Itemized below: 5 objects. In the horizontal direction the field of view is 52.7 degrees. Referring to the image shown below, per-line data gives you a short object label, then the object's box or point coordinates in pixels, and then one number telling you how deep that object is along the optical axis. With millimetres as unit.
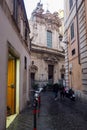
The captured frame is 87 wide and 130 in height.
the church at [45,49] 12666
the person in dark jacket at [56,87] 6444
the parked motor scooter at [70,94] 5895
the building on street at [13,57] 2218
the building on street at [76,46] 5092
